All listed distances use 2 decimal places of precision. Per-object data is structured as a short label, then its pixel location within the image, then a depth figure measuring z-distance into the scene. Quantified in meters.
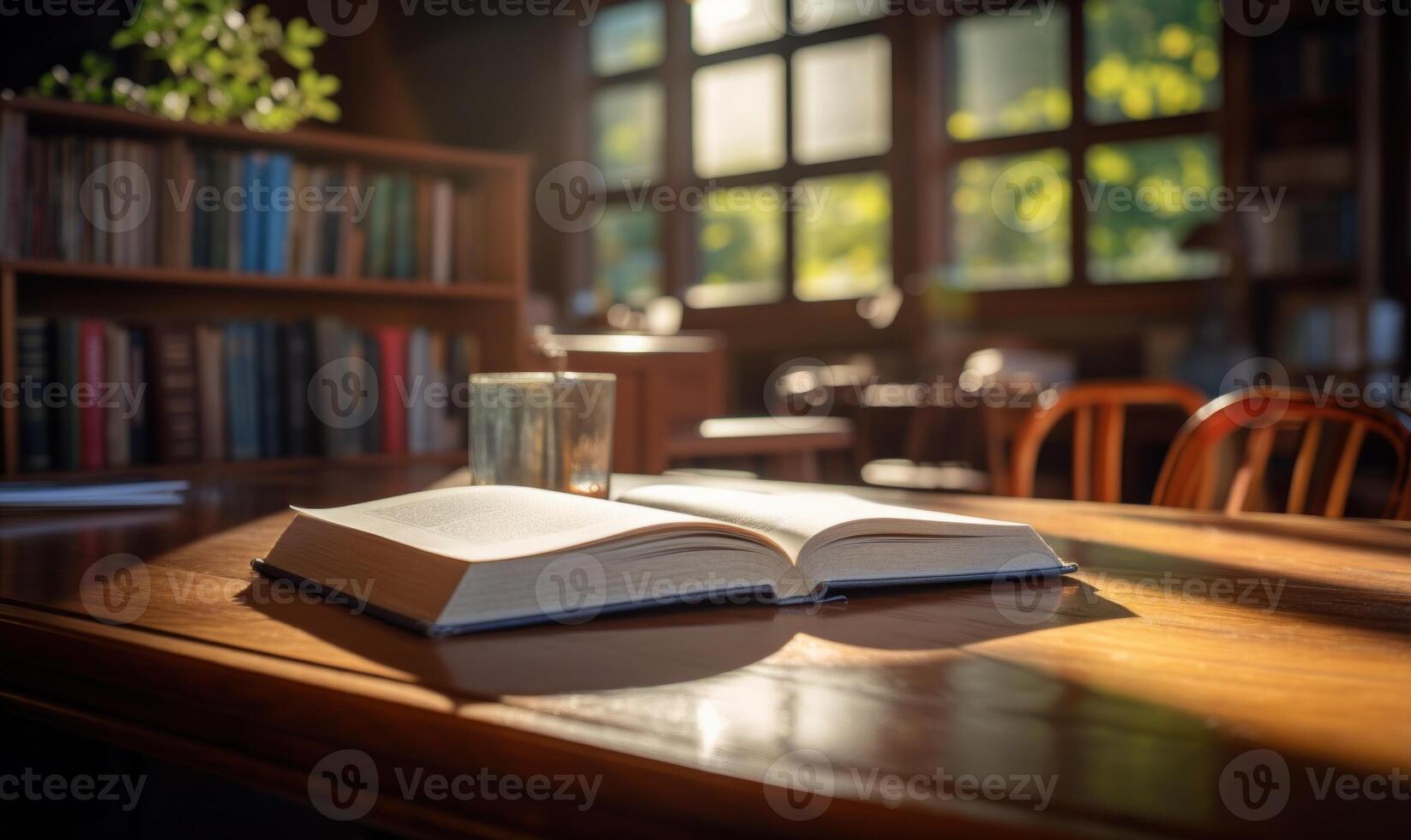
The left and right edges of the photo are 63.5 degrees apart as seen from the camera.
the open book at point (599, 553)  0.56
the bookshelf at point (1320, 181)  4.35
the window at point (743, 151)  6.04
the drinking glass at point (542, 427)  0.99
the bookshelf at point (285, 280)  2.23
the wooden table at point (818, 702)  0.34
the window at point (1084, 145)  5.05
